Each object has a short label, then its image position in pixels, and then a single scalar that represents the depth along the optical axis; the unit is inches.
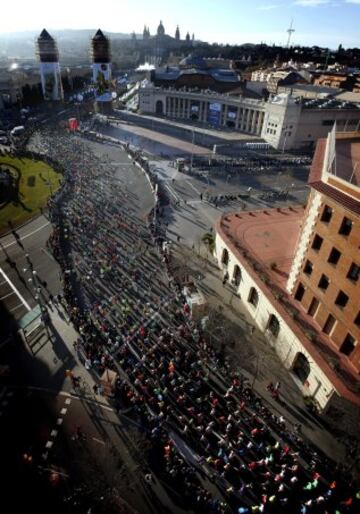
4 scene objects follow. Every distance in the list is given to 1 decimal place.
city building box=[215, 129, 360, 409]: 862.5
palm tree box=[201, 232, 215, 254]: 1635.6
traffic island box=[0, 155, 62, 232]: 1871.3
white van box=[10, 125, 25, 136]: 3452.8
